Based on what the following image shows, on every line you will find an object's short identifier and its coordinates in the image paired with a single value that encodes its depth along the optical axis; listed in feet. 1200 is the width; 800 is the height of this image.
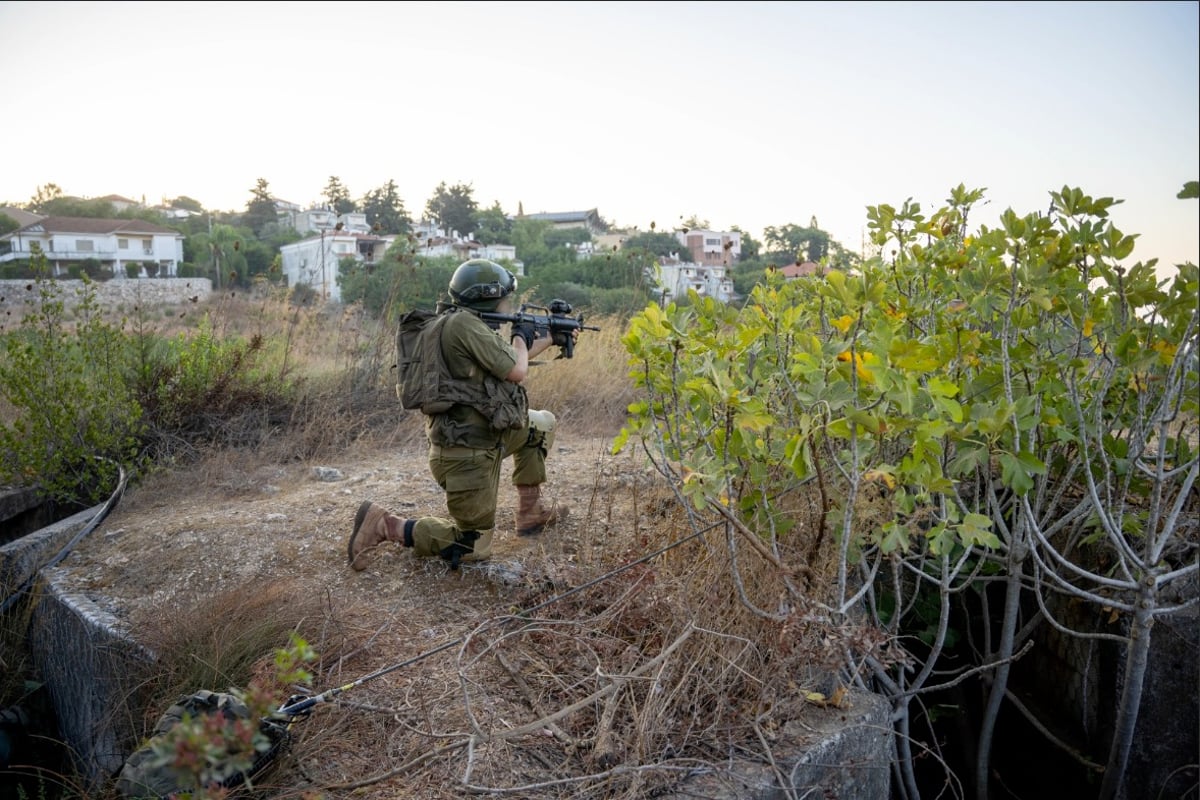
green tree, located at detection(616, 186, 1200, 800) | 7.95
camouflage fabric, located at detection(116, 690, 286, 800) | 8.29
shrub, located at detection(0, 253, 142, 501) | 17.26
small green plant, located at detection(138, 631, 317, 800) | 5.15
